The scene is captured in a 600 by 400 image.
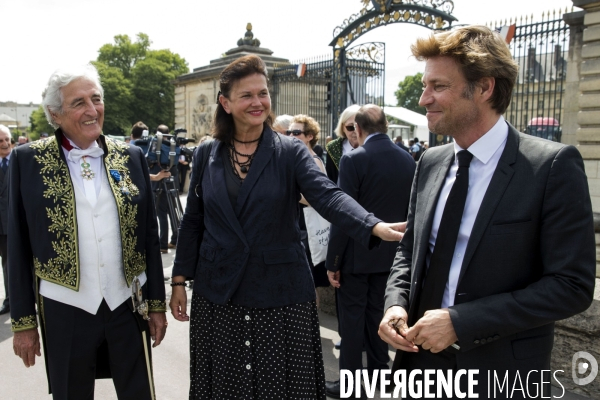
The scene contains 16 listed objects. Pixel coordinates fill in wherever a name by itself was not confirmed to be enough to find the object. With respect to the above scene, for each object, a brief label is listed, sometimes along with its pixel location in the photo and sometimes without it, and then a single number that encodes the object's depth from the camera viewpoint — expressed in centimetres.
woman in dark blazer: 247
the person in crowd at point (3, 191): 566
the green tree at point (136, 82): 4478
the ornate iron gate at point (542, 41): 980
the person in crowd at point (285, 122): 563
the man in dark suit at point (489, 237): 165
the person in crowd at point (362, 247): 374
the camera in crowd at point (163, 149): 738
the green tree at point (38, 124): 5453
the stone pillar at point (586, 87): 911
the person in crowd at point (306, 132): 505
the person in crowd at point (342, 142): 494
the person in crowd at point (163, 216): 850
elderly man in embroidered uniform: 249
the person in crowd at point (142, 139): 522
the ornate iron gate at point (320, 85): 1377
